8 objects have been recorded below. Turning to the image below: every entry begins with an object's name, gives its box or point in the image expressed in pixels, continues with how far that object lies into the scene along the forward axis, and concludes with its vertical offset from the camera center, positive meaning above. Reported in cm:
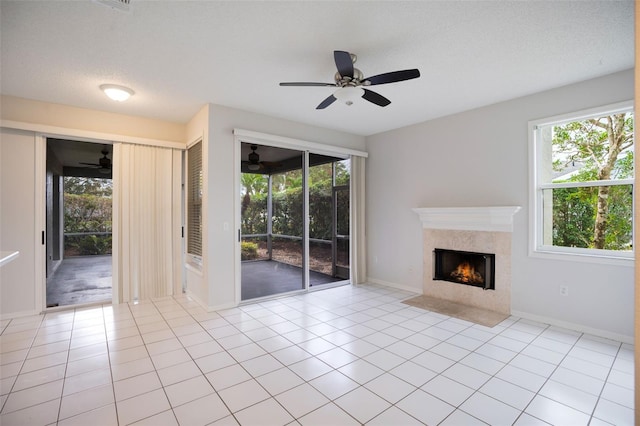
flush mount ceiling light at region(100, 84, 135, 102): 336 +138
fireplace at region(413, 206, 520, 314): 389 -43
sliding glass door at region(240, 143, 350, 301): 490 -12
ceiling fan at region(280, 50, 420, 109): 240 +114
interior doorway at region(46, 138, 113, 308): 657 +6
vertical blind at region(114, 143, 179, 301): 429 -13
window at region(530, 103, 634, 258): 315 +31
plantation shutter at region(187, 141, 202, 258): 448 +19
